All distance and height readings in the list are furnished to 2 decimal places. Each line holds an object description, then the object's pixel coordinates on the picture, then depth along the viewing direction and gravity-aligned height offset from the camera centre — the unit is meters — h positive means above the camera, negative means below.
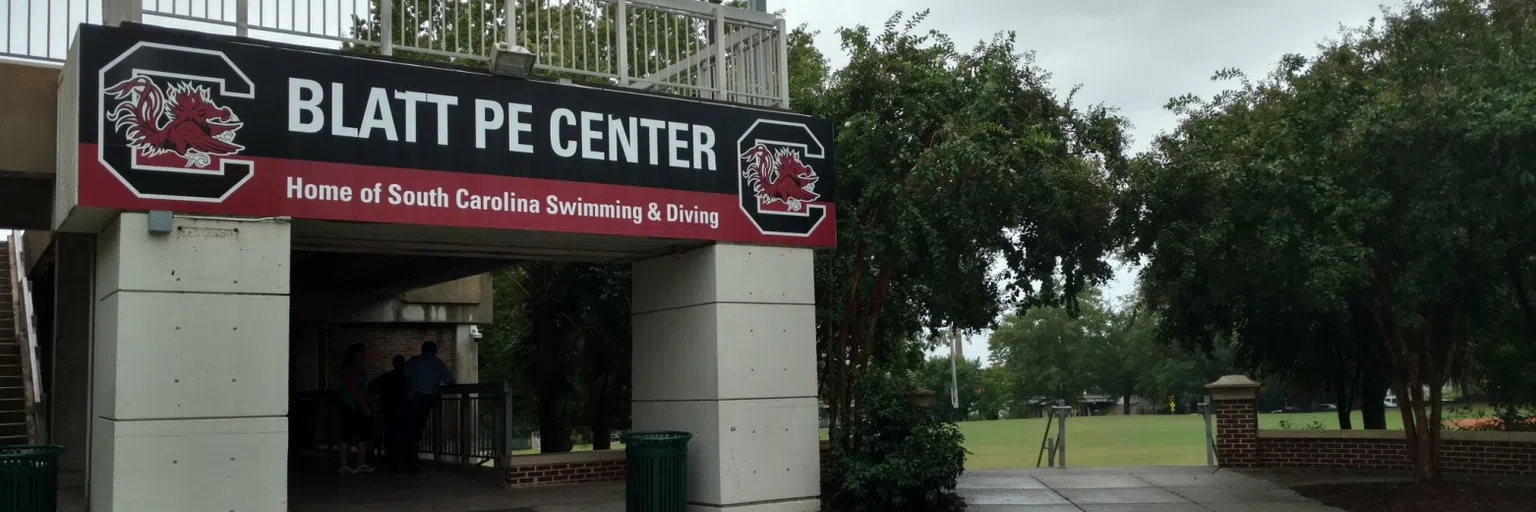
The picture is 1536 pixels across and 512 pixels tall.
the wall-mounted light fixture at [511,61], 10.10 +2.54
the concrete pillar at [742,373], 10.94 -0.08
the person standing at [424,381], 14.46 -0.09
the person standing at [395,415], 14.73 -0.51
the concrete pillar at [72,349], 13.92 +0.38
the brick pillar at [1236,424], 17.20 -1.01
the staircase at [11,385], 14.37 -0.02
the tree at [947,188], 12.51 +1.76
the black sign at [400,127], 8.48 +1.94
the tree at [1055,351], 102.69 +0.48
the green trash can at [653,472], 10.44 -0.89
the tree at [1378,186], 11.84 +1.65
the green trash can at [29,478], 8.04 -0.62
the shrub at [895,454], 11.41 -0.89
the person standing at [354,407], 14.42 -0.38
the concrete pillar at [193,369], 8.30 +0.07
